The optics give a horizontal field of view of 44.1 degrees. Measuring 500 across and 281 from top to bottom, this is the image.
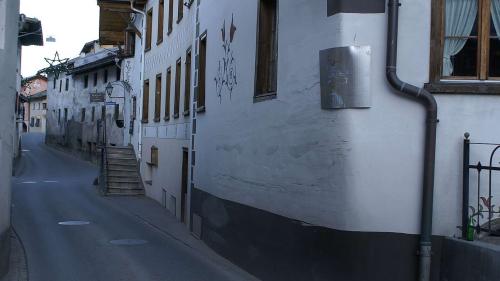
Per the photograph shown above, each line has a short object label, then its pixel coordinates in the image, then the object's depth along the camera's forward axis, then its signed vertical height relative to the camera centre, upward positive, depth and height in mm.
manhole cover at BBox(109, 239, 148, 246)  12821 -2436
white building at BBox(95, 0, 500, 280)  6402 +41
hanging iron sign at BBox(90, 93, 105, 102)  30125 +1429
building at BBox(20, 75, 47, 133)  77812 +2331
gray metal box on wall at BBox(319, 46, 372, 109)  6547 +595
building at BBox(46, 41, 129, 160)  32094 +1436
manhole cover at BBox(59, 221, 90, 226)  15820 -2527
